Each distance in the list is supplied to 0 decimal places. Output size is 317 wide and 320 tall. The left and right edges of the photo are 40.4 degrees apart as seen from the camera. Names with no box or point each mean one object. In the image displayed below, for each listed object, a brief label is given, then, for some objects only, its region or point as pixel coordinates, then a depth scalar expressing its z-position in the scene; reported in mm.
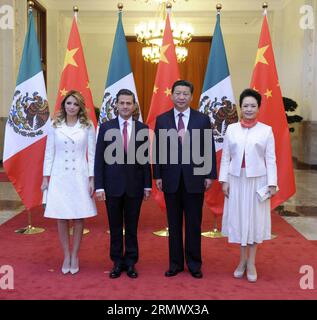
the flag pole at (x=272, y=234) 4844
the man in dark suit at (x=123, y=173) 3404
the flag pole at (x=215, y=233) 4849
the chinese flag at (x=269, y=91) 4949
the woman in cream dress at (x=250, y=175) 3365
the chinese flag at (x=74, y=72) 5137
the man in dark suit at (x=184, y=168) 3424
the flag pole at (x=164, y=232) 4922
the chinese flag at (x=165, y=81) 4980
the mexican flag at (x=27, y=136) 4848
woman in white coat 3477
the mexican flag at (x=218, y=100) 4820
